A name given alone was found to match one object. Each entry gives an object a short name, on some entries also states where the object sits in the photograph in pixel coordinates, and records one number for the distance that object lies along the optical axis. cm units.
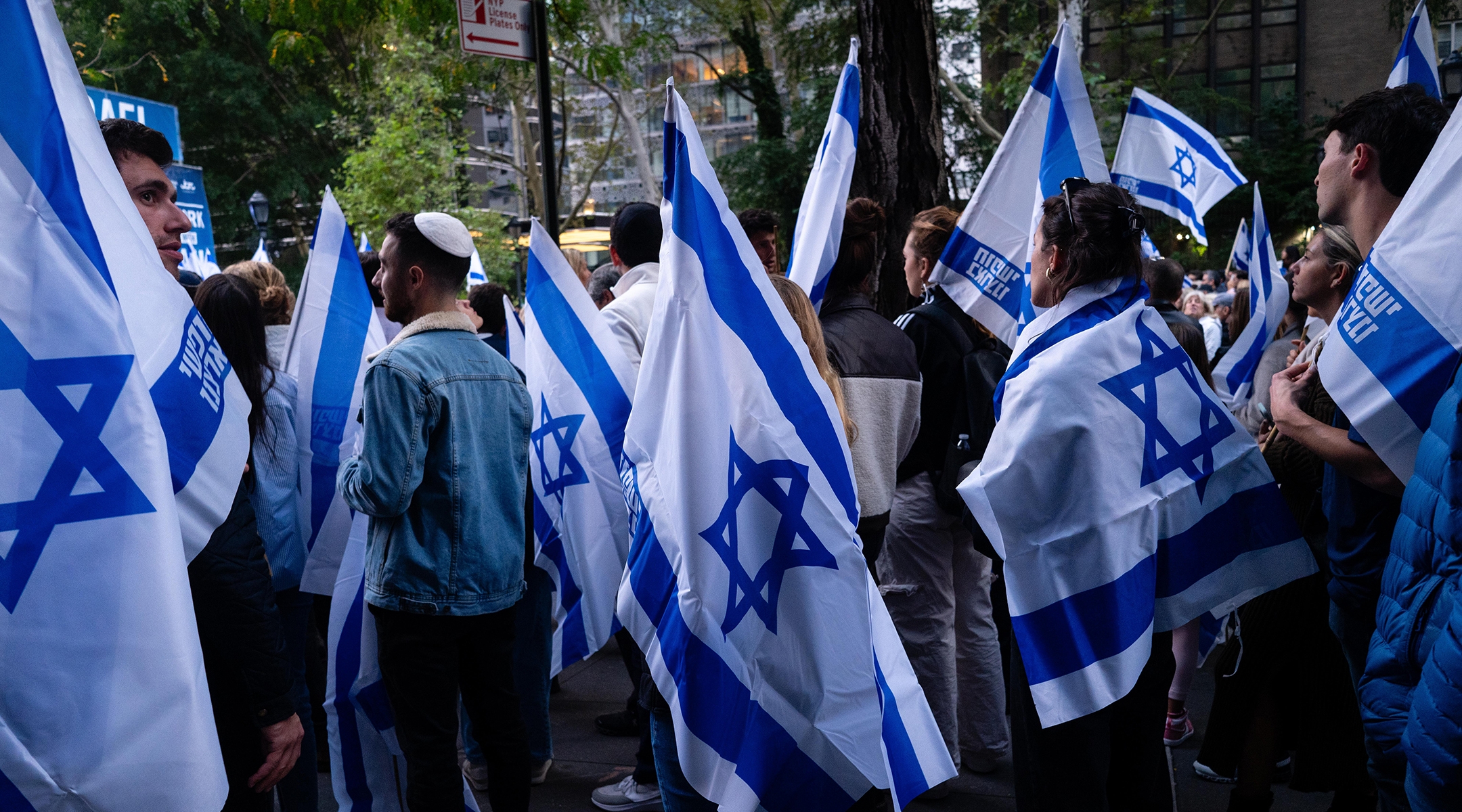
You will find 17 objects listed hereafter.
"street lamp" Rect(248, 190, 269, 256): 1557
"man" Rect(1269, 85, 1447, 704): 229
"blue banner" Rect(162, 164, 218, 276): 835
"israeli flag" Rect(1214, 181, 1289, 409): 543
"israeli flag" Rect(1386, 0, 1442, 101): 385
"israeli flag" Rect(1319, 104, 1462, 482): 198
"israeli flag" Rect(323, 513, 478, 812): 314
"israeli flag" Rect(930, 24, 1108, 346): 366
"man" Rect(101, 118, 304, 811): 212
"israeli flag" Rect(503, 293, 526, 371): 470
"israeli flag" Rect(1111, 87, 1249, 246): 612
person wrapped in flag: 258
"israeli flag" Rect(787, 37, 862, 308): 351
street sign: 583
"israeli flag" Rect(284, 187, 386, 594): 343
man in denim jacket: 279
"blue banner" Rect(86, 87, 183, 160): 1030
